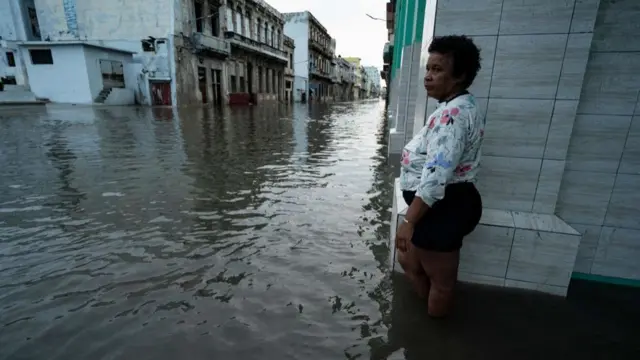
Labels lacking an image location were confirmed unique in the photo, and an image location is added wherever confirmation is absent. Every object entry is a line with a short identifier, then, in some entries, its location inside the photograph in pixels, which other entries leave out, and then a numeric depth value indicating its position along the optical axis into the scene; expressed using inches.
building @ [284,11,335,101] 1915.6
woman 63.4
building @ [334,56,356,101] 2911.9
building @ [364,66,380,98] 5890.8
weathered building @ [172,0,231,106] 978.1
